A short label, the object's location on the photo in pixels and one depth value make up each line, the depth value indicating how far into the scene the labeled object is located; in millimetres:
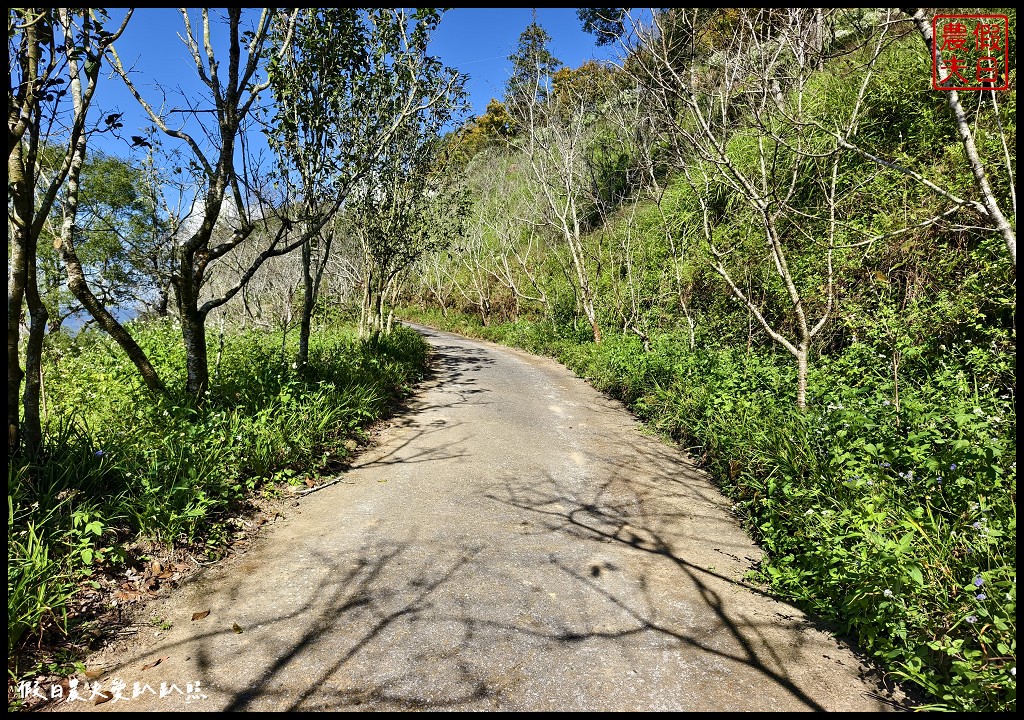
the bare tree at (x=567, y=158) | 13578
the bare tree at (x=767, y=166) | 5508
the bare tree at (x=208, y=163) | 5480
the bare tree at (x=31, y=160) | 3510
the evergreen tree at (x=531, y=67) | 14320
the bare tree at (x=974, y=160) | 2523
